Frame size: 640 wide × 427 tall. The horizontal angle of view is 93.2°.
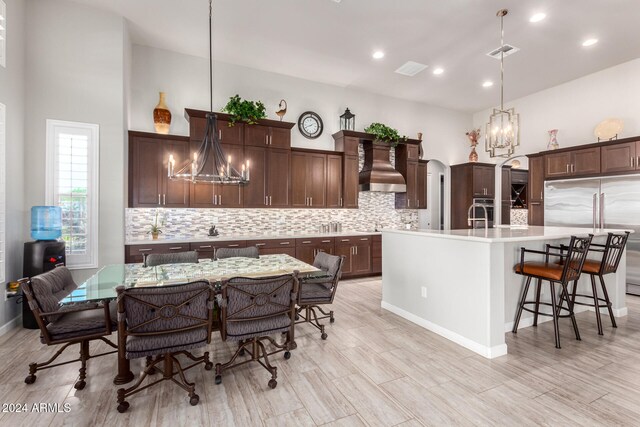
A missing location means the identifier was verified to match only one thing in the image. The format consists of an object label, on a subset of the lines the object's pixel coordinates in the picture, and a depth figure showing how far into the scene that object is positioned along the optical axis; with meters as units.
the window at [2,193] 3.19
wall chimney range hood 6.12
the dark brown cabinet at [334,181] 6.01
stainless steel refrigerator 4.79
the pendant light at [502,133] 3.52
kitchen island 2.82
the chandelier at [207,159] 2.73
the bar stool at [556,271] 2.98
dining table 2.20
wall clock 6.01
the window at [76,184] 3.78
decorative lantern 6.11
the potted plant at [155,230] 4.72
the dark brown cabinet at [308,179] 5.72
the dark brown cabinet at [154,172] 4.60
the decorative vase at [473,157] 7.36
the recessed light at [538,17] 3.84
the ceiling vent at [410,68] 5.27
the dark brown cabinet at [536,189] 6.12
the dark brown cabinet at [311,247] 5.43
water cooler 3.35
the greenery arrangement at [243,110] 4.96
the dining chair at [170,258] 3.18
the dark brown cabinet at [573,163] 5.28
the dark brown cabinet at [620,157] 4.75
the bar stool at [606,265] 3.34
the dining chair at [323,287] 3.02
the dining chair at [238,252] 3.62
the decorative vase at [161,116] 4.73
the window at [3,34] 3.18
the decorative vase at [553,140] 6.08
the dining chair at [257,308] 2.21
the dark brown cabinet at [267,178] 5.30
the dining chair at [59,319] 2.07
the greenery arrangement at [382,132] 6.21
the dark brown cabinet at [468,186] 7.17
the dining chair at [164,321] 1.93
